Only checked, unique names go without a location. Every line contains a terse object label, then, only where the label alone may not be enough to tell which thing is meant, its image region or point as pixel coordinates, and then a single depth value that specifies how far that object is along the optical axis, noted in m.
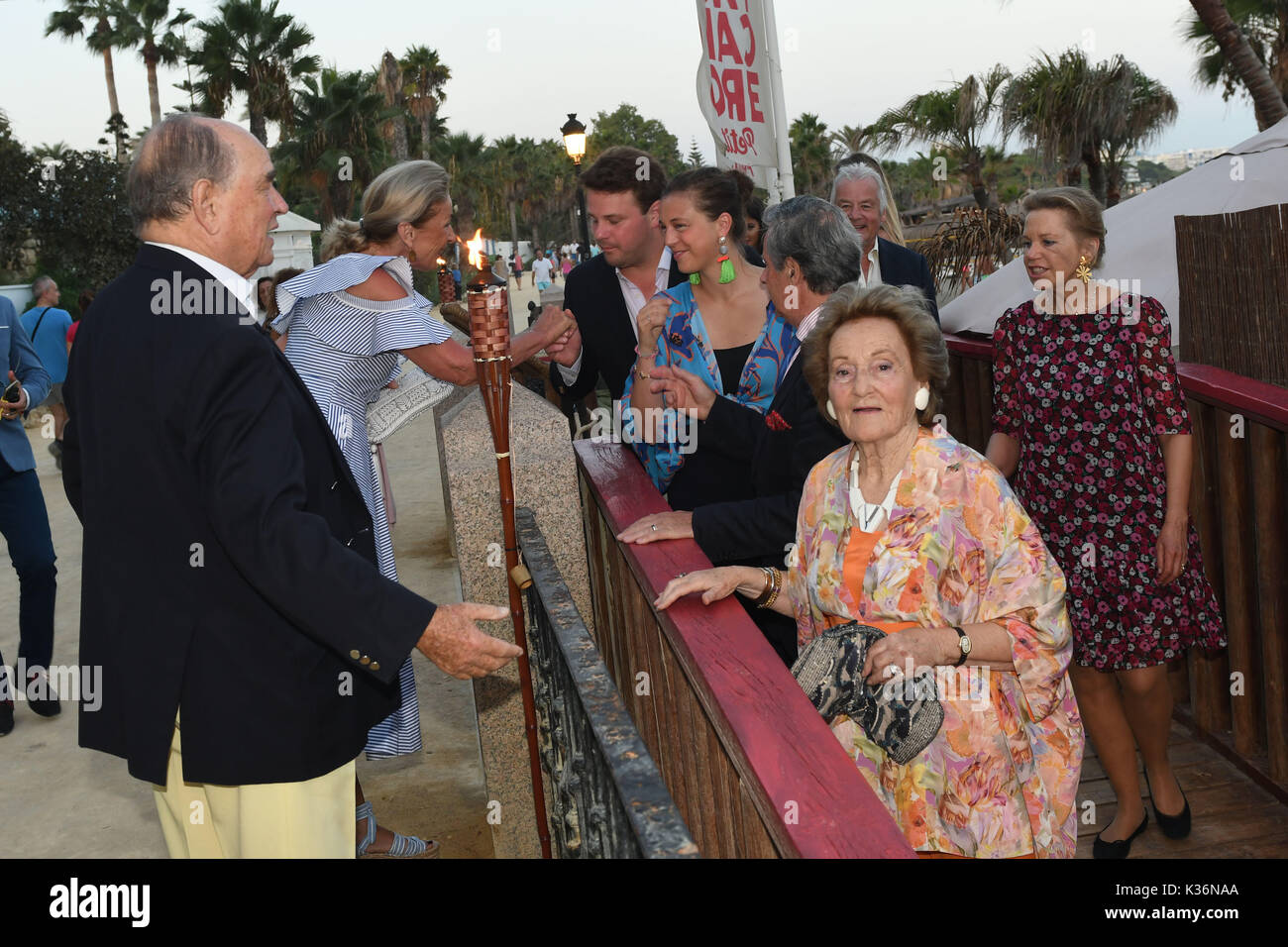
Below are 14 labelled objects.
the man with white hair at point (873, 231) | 5.29
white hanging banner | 7.88
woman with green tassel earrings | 3.69
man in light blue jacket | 5.78
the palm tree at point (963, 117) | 22.20
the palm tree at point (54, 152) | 30.25
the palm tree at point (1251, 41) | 20.53
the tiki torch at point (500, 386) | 2.92
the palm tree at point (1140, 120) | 26.67
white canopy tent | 5.96
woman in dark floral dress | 3.72
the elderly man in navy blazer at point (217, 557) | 2.16
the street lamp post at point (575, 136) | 18.67
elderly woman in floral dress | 2.55
